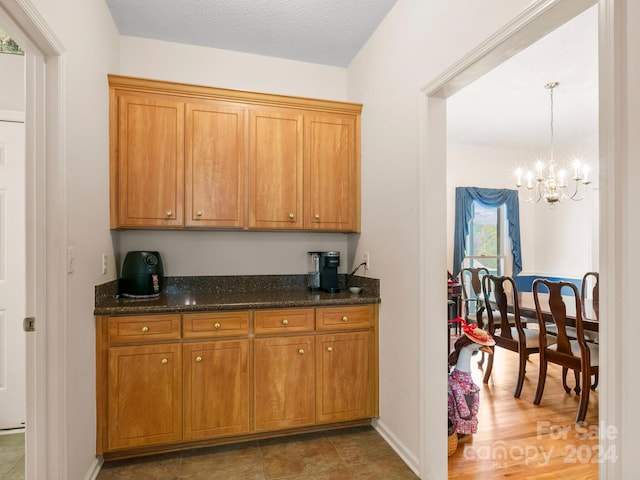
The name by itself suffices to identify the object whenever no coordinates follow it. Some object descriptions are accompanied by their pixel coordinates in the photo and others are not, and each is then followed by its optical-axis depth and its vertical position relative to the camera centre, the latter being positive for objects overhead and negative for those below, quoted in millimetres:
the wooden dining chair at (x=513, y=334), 3119 -886
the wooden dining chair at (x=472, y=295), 4005 -774
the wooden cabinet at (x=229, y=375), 2100 -854
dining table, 2771 -629
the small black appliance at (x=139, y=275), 2375 -225
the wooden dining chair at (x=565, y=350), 2623 -883
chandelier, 3652 +733
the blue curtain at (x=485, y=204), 5391 +423
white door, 2359 -221
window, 5664 +10
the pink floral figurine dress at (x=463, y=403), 2287 -1054
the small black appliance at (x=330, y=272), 2750 -245
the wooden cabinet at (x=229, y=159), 2408 +596
